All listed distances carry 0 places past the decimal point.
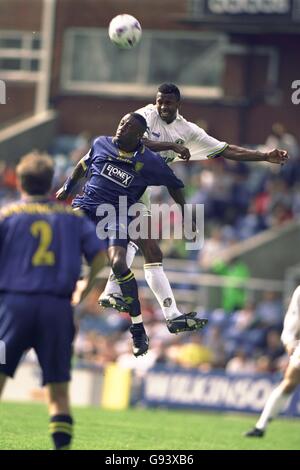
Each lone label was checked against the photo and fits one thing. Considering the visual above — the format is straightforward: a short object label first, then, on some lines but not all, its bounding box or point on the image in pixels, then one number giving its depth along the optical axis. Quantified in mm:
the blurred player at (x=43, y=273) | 9938
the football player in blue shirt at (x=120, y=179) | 13992
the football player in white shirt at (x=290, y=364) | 15797
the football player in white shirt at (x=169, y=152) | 14000
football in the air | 13930
